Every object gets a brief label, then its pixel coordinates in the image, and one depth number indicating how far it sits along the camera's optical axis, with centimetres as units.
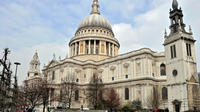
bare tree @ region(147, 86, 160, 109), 4648
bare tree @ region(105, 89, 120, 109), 4619
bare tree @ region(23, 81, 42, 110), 3320
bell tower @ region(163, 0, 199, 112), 3431
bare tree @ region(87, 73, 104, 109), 4962
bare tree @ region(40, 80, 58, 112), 3686
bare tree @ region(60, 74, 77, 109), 4981
